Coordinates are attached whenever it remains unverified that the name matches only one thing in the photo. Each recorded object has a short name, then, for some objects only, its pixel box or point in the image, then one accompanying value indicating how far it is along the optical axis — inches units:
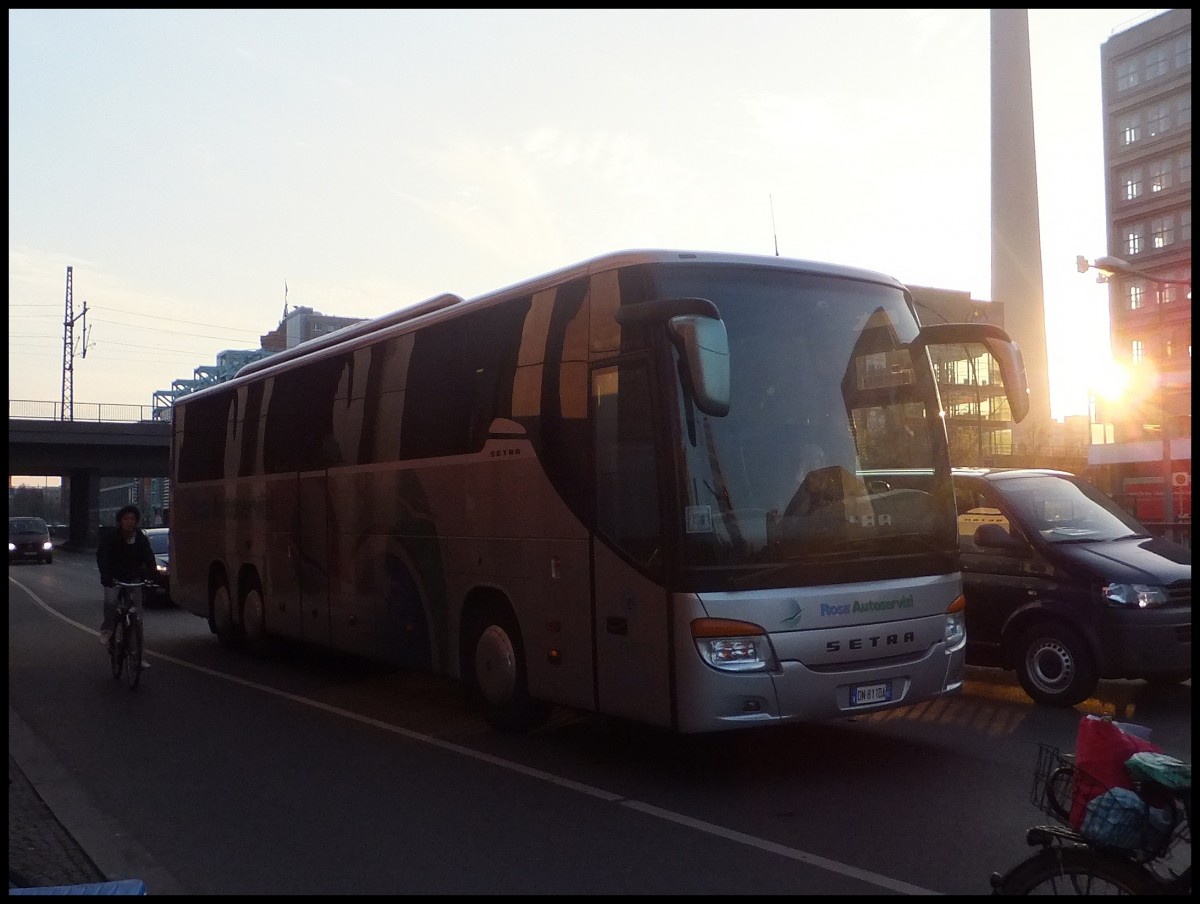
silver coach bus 282.2
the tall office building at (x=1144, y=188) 2773.1
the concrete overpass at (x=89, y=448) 2137.1
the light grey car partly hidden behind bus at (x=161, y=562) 951.3
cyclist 503.8
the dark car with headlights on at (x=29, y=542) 1823.3
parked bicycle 147.9
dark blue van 374.9
